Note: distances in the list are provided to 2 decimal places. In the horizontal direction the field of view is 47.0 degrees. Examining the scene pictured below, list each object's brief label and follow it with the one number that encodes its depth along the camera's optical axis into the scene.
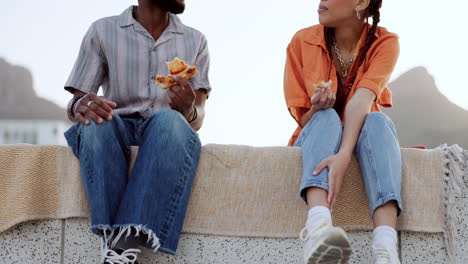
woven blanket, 2.26
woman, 1.91
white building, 36.56
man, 2.03
